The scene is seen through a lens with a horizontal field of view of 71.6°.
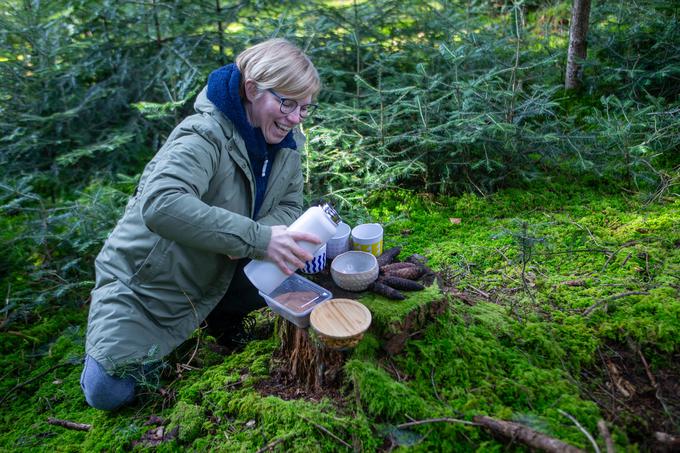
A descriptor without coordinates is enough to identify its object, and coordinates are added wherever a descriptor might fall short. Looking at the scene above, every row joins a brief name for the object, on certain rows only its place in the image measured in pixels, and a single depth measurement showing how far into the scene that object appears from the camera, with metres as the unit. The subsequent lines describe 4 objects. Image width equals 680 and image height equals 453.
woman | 2.15
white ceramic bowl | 2.30
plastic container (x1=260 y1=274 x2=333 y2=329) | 2.19
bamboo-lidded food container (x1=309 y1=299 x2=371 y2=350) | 1.98
